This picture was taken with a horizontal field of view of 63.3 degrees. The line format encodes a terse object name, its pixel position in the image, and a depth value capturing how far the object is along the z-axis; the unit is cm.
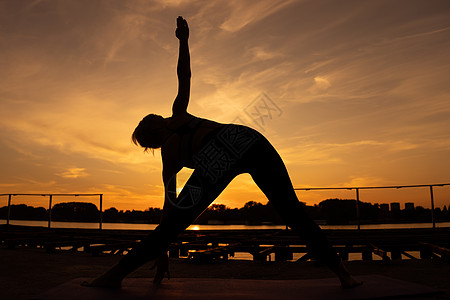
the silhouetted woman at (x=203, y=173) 244
